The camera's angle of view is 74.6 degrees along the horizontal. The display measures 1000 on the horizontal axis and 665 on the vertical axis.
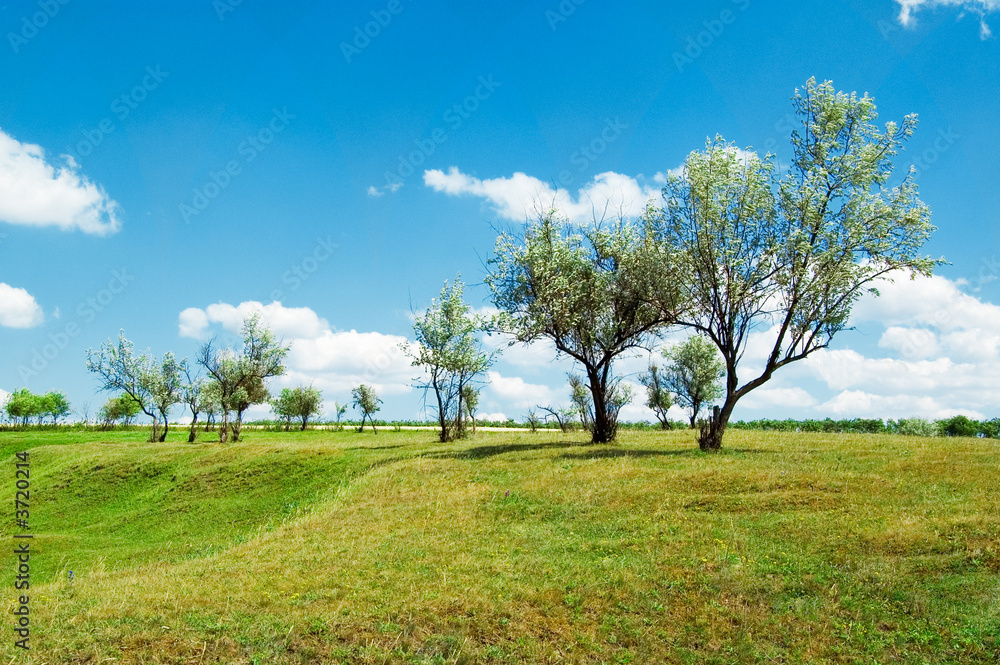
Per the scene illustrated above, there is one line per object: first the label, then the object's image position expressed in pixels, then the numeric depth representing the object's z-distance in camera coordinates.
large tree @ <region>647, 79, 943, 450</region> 29.11
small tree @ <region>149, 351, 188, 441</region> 62.50
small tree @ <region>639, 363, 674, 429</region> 67.38
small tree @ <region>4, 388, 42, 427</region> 101.31
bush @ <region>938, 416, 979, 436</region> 58.03
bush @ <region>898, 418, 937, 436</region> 55.06
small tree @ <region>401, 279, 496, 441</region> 45.75
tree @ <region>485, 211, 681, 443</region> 34.09
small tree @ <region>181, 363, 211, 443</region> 62.97
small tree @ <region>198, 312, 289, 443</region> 59.31
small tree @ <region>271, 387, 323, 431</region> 83.25
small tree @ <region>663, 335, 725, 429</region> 64.06
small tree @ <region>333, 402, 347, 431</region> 92.54
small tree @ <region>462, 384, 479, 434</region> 47.69
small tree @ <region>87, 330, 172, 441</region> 62.66
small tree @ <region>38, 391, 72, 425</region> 109.75
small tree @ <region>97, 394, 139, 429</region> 87.81
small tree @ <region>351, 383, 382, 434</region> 76.44
